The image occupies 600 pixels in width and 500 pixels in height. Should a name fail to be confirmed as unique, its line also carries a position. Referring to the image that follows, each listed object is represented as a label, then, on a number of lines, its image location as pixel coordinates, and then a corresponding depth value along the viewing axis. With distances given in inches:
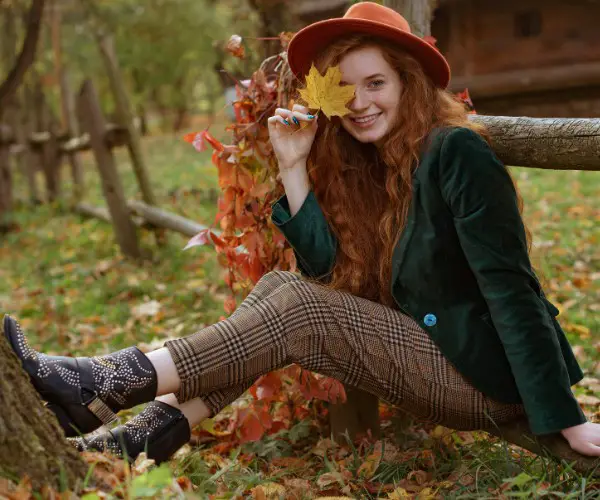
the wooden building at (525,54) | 295.4
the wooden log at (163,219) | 187.2
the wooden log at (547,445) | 73.8
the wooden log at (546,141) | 77.8
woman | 74.2
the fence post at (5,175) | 353.9
